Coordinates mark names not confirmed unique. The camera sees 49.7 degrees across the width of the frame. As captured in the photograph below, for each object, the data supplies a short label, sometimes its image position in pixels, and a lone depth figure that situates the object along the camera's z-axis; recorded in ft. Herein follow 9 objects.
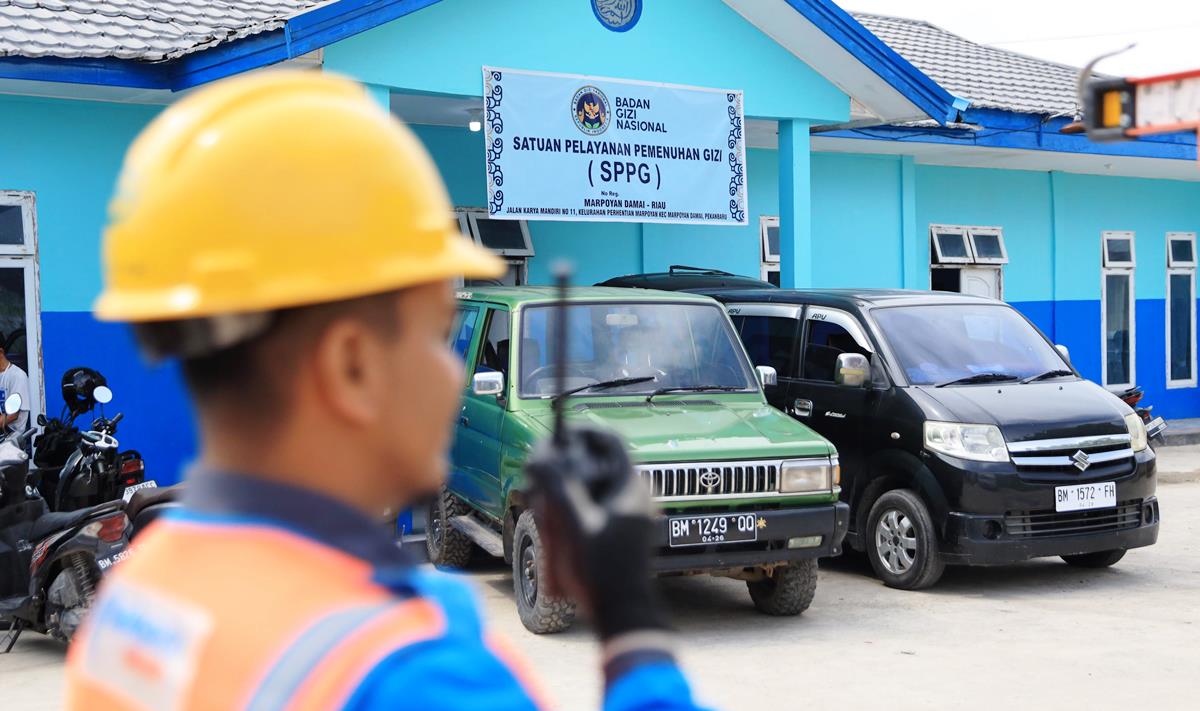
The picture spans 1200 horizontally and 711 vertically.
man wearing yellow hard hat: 3.52
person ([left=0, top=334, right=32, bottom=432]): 30.77
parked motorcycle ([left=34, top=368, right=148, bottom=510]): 25.09
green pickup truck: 23.56
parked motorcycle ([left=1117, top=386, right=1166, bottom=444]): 37.83
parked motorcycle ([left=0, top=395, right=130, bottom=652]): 22.06
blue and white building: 32.01
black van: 27.20
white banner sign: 33.55
